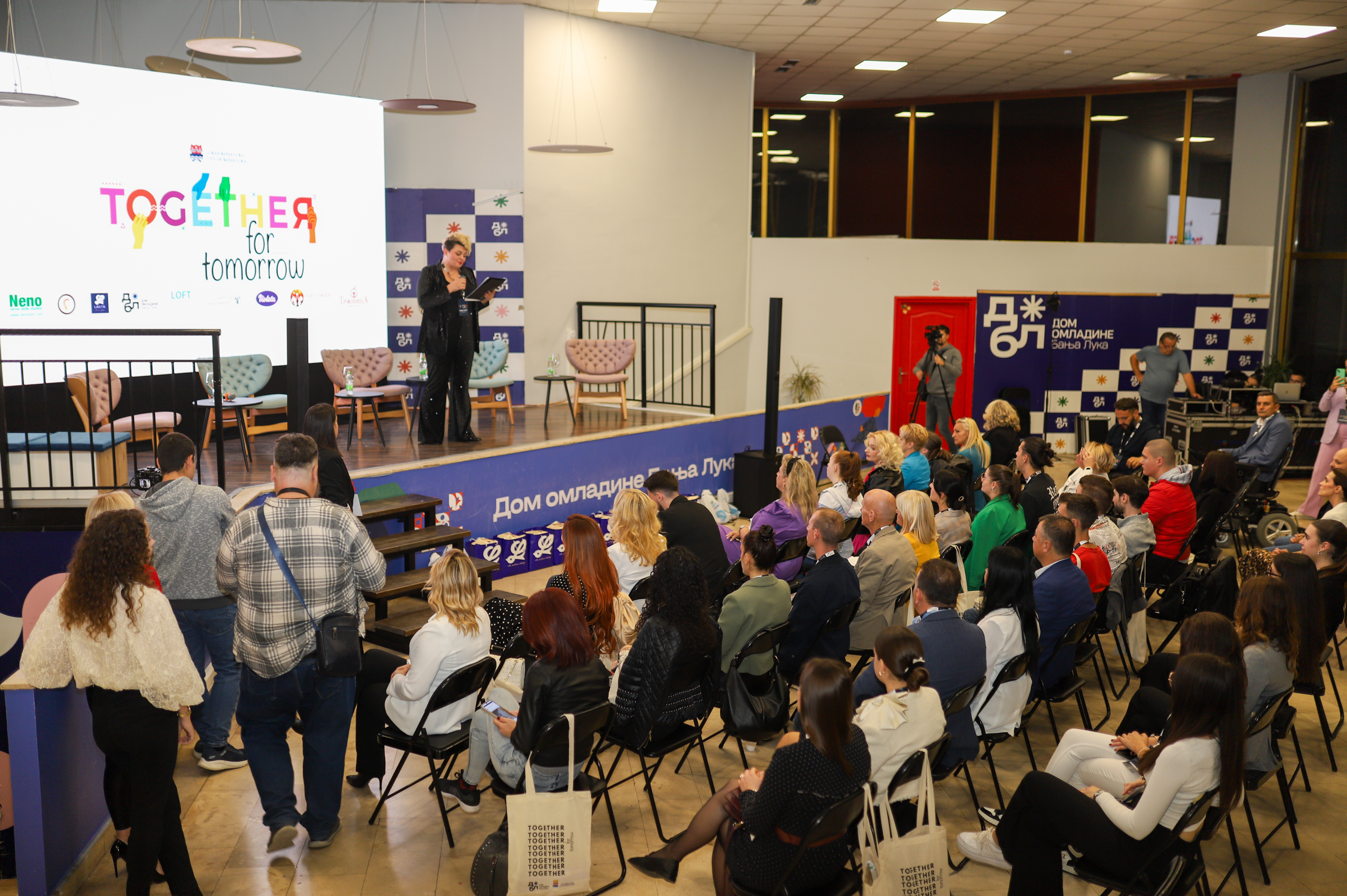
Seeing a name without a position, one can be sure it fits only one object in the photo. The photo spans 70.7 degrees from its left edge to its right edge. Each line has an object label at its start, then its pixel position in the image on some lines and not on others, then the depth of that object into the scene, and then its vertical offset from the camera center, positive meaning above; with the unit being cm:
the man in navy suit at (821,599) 411 -119
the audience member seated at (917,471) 658 -102
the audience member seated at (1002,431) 763 -86
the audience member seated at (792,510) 535 -107
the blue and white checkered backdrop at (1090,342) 1261 -21
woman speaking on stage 700 -15
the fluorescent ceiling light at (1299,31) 1013 +319
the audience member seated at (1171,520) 563 -114
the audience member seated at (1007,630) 374 -120
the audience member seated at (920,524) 494 -104
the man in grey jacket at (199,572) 386 -106
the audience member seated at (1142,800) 274 -145
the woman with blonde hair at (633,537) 460 -105
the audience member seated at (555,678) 312 -118
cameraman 1049 -61
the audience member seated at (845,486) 612 -106
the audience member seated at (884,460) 636 -97
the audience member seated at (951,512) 545 -108
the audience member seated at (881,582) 452 -123
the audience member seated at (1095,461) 630 -90
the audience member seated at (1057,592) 405 -113
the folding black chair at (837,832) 259 -141
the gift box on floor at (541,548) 715 -173
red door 1305 -10
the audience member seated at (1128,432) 844 -96
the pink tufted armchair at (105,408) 534 -57
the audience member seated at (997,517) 526 -106
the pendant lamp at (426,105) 753 +170
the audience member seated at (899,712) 296 -122
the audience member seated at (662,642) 334 -113
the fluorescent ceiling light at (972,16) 984 +320
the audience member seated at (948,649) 341 -117
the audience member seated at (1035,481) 567 -96
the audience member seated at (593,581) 371 -102
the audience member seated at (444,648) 343 -119
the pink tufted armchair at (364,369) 766 -43
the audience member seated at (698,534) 498 -112
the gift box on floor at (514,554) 693 -172
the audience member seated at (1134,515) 534 -107
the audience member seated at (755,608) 391 -118
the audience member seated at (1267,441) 777 -92
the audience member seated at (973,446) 711 -91
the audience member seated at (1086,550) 459 -109
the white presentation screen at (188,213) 657 +78
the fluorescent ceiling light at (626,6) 945 +312
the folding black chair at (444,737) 337 -155
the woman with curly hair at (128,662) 282 -104
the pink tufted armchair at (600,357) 905 -35
